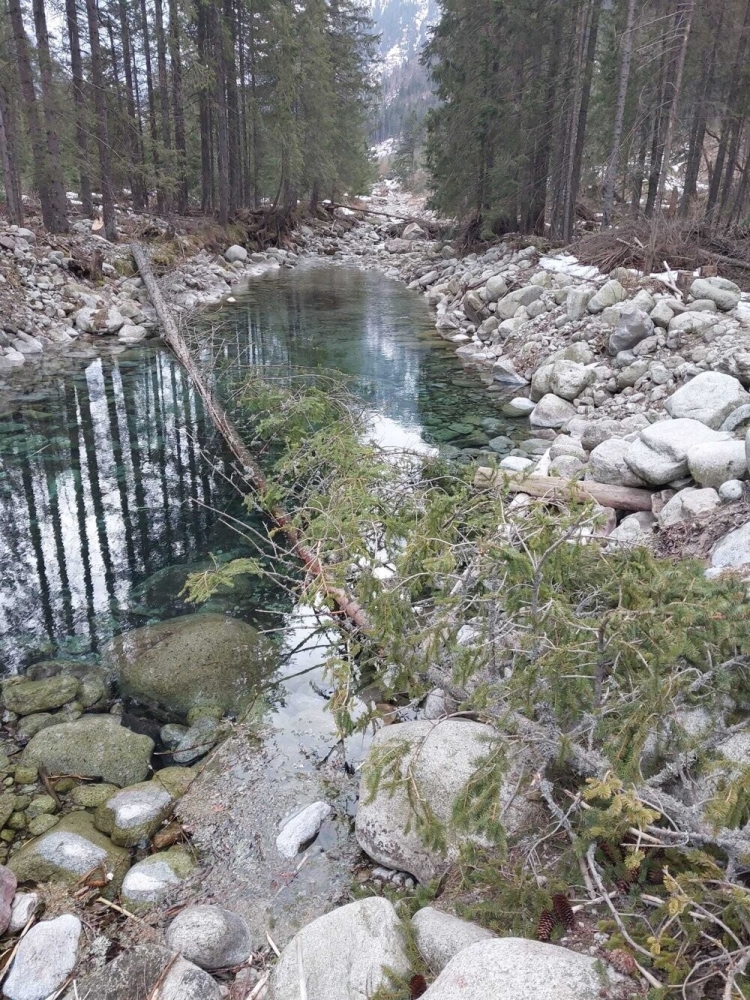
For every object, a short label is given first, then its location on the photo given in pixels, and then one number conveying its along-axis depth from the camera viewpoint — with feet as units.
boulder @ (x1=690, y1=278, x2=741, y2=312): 32.86
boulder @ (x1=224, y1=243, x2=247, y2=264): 78.43
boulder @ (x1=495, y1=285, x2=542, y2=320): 45.65
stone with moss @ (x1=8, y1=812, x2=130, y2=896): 10.02
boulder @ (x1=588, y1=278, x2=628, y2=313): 38.06
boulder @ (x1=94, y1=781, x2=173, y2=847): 10.96
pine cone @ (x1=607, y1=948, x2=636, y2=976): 5.94
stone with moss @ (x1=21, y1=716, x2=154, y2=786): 12.21
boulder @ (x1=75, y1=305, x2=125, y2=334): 45.21
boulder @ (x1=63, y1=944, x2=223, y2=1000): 8.25
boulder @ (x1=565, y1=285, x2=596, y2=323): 39.27
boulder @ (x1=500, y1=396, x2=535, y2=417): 32.40
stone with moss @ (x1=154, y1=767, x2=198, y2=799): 11.84
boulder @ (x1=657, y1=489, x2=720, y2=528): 16.55
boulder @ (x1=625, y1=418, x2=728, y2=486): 18.88
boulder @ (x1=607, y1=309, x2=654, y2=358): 32.65
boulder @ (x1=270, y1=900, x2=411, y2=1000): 7.55
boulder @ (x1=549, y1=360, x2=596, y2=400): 31.83
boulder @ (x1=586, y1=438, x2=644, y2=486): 20.03
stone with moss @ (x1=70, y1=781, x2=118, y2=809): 11.65
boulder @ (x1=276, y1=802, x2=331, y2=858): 10.68
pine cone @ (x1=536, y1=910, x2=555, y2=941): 6.96
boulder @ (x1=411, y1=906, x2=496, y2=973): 7.43
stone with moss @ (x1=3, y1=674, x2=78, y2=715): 13.74
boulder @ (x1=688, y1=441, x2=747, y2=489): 17.22
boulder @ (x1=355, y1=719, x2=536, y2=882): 9.55
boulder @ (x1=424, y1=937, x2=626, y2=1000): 5.76
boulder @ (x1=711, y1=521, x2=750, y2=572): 13.29
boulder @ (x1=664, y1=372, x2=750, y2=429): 22.08
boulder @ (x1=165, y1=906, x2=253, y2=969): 8.72
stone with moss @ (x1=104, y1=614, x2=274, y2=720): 14.44
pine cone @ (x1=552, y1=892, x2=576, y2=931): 7.08
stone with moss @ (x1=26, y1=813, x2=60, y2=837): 10.96
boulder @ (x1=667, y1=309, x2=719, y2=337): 30.78
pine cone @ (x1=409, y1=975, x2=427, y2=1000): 7.10
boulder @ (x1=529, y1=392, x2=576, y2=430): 30.09
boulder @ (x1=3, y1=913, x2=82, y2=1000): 8.39
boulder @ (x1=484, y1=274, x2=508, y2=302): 50.11
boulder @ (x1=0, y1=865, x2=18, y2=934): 9.16
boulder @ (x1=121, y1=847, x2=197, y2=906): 9.80
